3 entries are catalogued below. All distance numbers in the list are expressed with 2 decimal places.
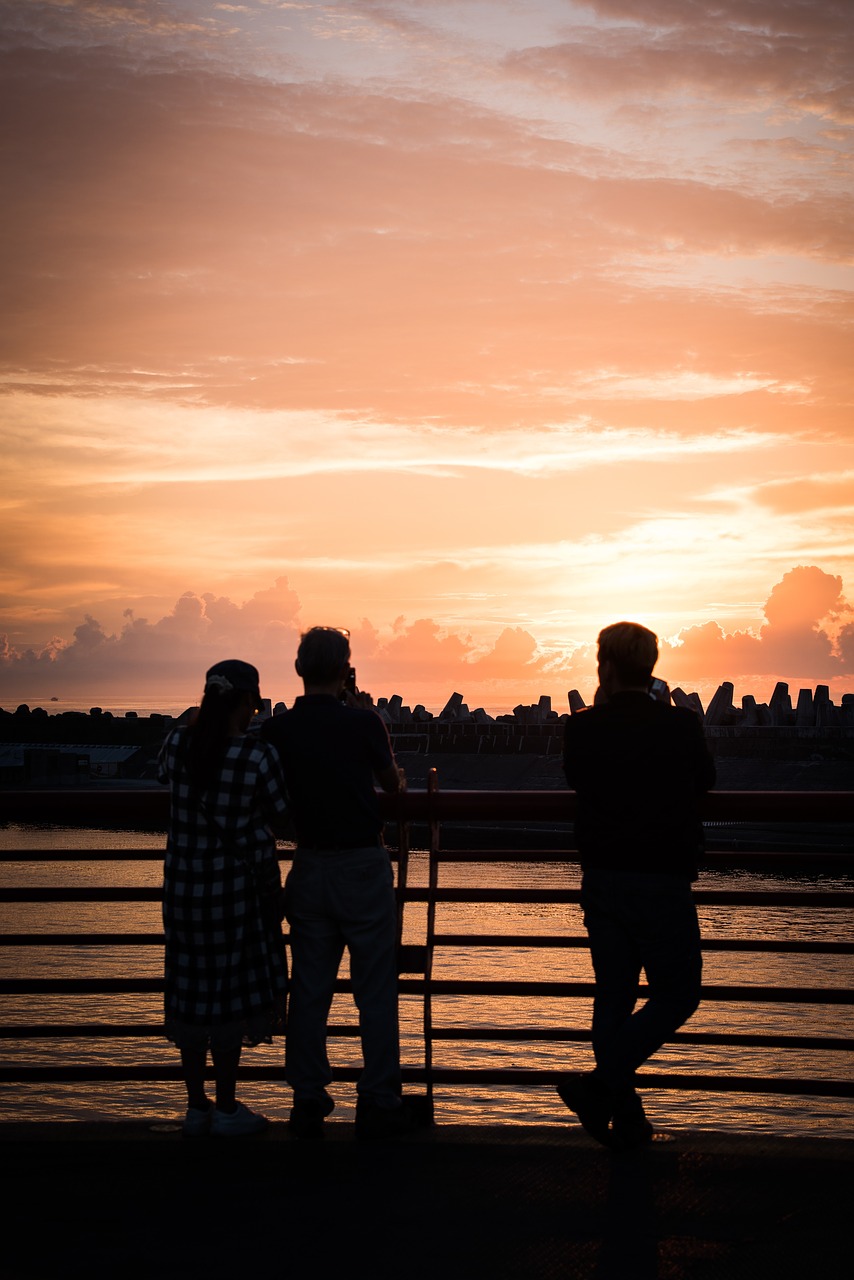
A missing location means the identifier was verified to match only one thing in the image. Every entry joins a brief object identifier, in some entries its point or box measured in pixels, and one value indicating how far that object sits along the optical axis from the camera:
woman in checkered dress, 4.89
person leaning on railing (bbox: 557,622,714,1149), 4.74
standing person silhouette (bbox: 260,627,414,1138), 4.99
